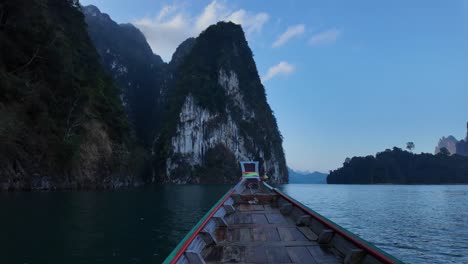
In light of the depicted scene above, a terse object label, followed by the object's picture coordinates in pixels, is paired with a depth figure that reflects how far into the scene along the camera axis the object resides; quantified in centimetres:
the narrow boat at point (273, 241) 471
